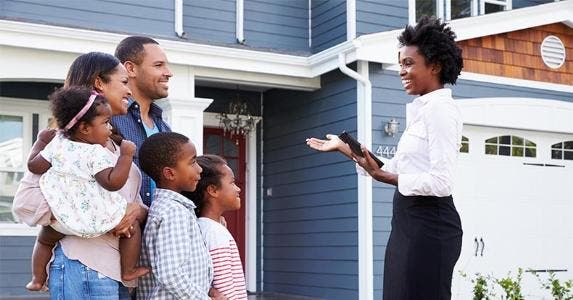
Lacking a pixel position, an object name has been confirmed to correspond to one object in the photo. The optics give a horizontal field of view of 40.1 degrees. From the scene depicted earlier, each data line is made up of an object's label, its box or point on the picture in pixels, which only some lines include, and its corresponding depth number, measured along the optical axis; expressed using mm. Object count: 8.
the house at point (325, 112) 8641
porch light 10094
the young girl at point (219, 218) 2951
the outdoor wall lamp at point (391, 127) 8742
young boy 2637
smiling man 2932
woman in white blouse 3102
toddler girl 2496
